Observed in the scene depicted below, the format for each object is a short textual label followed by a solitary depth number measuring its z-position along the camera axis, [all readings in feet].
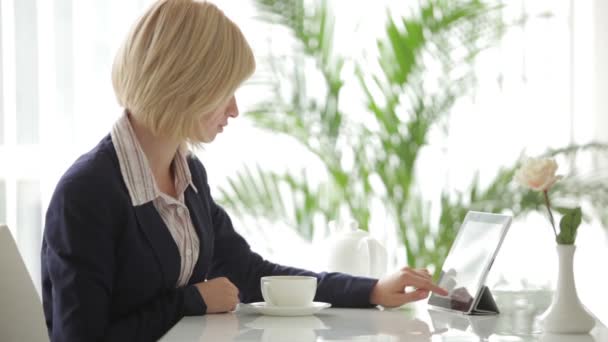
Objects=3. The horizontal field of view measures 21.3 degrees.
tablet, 9.44
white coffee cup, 9.41
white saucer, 9.34
